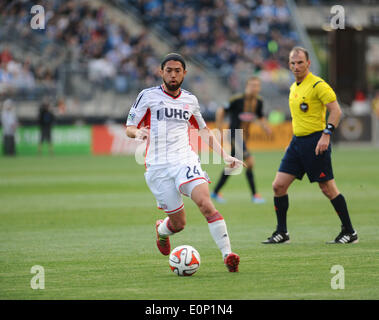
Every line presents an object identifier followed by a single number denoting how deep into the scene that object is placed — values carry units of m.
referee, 20.28
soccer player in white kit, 16.66
